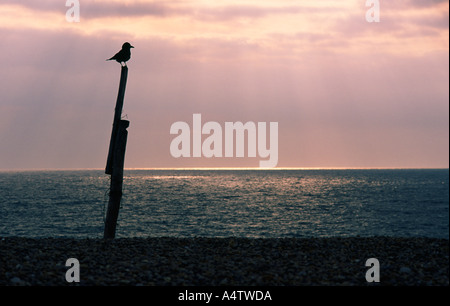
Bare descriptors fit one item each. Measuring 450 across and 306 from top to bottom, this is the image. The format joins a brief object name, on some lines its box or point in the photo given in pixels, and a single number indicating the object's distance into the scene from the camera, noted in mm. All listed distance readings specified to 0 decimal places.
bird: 16406
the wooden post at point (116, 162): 15961
